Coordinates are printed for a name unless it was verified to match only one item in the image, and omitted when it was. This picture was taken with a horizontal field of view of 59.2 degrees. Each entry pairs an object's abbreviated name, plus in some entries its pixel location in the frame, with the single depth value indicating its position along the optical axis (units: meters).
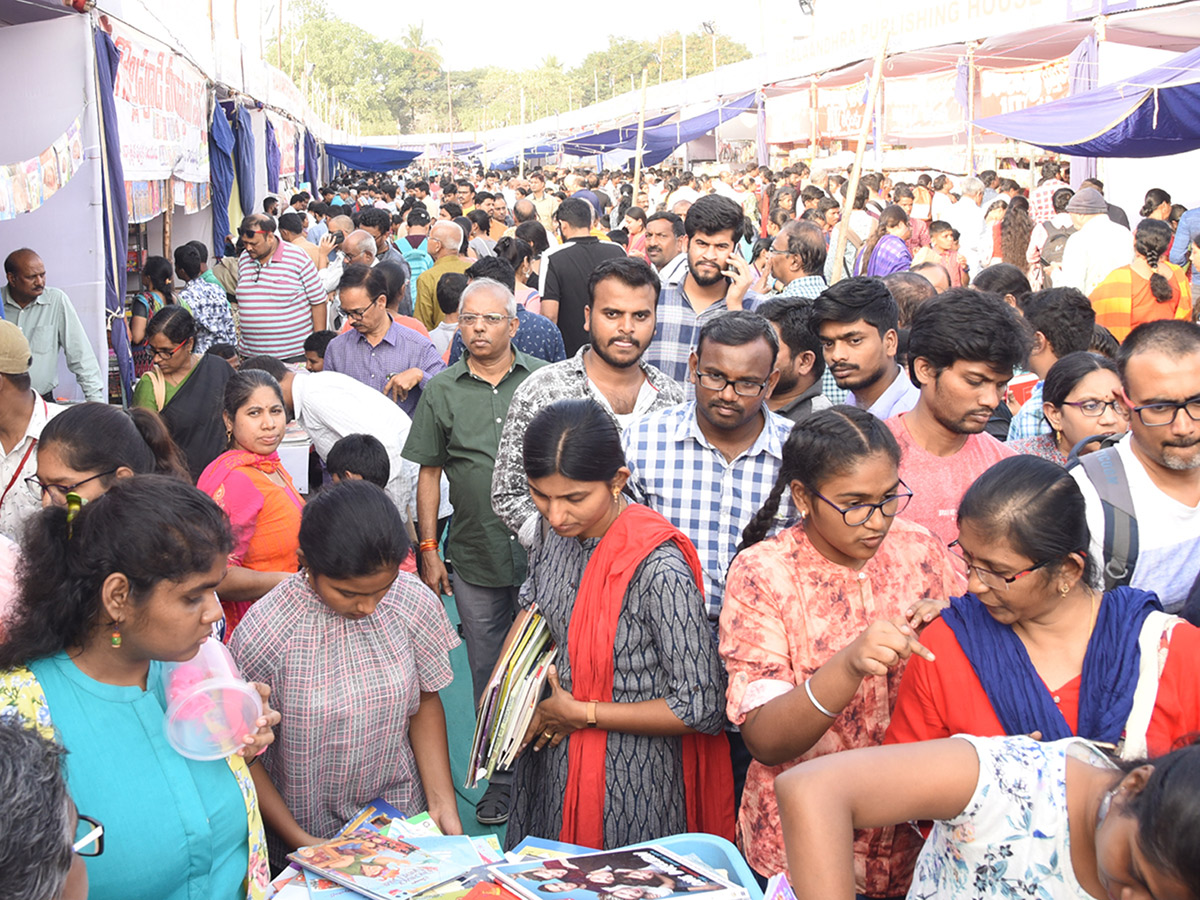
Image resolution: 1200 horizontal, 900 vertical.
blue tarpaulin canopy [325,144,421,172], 30.88
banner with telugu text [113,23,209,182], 6.25
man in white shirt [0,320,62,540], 3.36
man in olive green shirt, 3.83
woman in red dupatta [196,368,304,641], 3.11
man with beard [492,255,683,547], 3.33
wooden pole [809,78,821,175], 17.72
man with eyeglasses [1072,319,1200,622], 2.31
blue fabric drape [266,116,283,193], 14.81
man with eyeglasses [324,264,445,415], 5.10
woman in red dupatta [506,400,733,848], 2.26
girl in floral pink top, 2.12
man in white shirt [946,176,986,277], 10.67
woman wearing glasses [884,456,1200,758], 1.80
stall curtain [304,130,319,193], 24.78
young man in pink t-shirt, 2.76
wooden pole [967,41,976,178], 12.74
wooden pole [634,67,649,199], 13.93
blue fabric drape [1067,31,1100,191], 10.73
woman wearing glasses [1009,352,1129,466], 3.01
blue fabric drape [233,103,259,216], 11.70
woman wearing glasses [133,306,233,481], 4.61
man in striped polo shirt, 7.02
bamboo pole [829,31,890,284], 6.98
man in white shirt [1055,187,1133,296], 7.61
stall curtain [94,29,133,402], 5.50
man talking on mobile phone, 4.48
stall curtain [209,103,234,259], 10.37
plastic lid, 1.90
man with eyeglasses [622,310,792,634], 2.77
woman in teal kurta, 1.79
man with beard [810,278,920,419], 3.31
